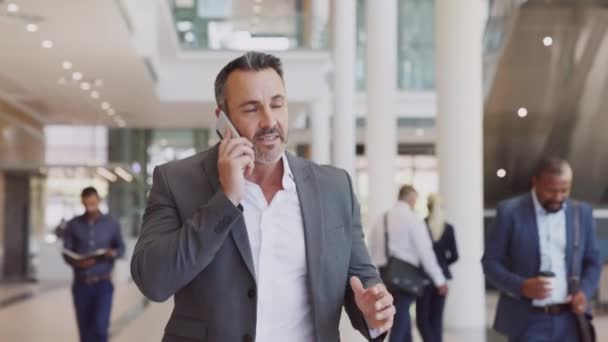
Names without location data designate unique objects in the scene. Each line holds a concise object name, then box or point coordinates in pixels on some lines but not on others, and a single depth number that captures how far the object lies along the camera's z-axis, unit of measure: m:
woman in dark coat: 10.53
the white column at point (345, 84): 23.08
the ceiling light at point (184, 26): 24.48
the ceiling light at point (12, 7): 14.78
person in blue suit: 5.36
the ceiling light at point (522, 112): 14.29
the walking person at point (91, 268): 10.62
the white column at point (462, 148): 14.35
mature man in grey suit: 2.54
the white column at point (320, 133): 27.86
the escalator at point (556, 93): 11.98
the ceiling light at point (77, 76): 22.22
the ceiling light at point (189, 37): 24.64
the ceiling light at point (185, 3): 24.21
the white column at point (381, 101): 18.12
